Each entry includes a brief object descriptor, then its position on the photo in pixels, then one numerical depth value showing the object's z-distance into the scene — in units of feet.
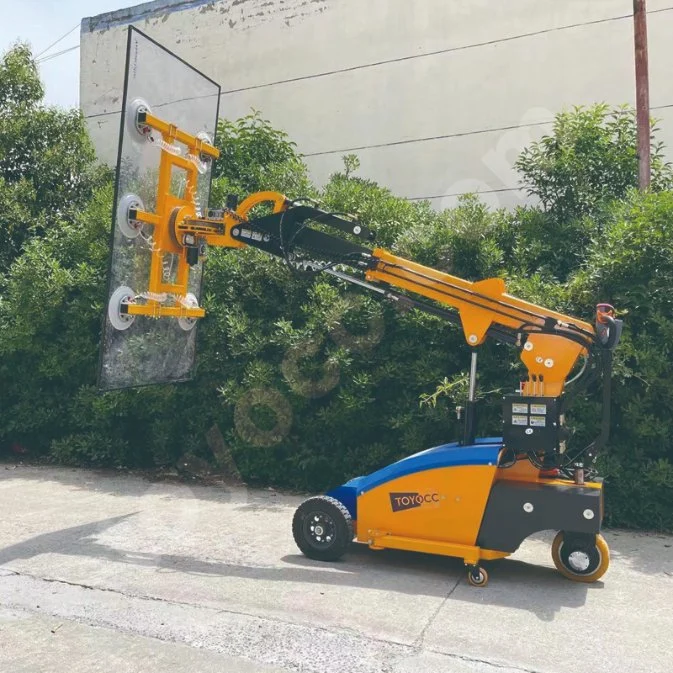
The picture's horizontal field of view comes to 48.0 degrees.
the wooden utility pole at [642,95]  27.73
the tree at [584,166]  28.14
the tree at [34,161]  37.29
